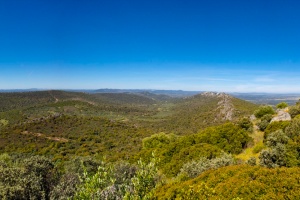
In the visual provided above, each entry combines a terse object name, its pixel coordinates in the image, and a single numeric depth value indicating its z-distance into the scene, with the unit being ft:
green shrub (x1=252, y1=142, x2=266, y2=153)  108.58
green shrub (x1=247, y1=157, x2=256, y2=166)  85.87
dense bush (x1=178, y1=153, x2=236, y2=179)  81.56
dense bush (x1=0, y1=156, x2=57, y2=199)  58.39
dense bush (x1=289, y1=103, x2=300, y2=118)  150.61
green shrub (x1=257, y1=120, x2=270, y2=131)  147.66
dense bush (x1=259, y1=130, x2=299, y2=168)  77.10
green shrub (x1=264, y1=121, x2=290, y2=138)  117.82
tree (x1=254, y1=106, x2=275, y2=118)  183.11
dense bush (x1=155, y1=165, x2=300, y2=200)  49.03
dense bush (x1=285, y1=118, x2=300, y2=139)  99.66
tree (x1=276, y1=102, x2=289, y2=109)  209.94
